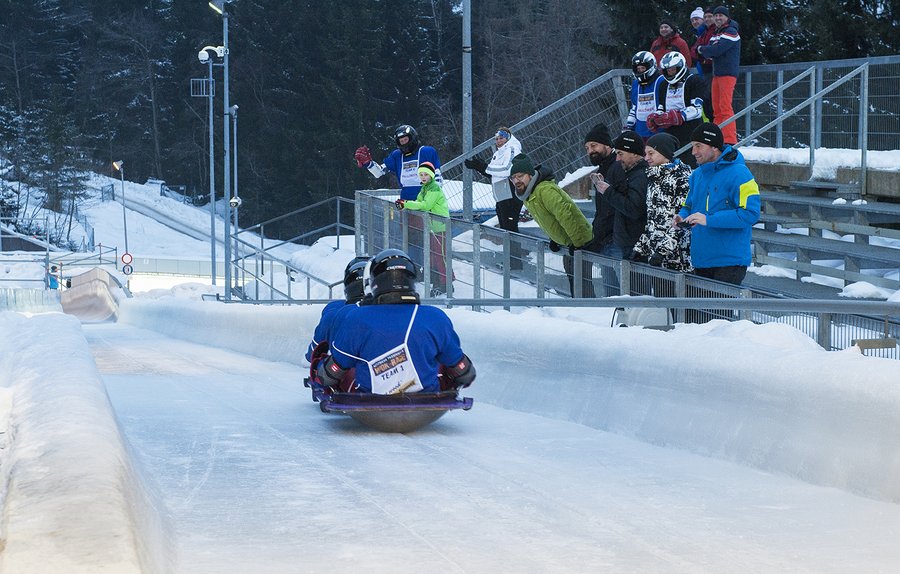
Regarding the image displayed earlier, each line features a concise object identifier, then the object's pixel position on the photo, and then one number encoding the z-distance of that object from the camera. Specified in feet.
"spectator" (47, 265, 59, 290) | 191.83
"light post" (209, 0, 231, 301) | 111.01
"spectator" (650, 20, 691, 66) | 52.61
